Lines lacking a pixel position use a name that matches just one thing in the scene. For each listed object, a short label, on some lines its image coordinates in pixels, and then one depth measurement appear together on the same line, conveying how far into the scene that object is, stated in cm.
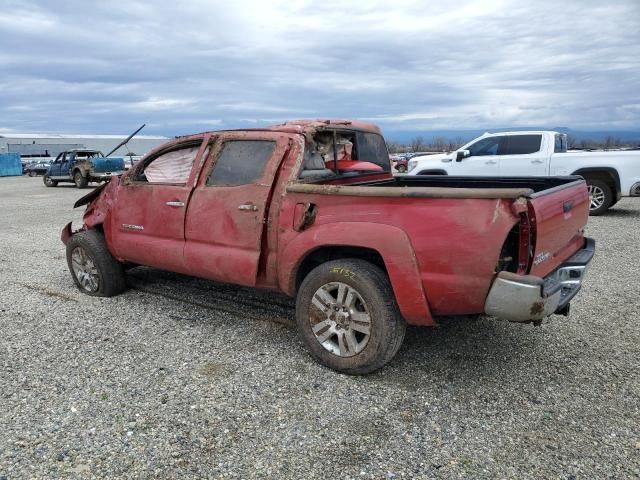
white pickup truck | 1037
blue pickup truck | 2306
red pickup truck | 307
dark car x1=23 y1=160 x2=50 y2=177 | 3859
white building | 5703
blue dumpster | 4069
